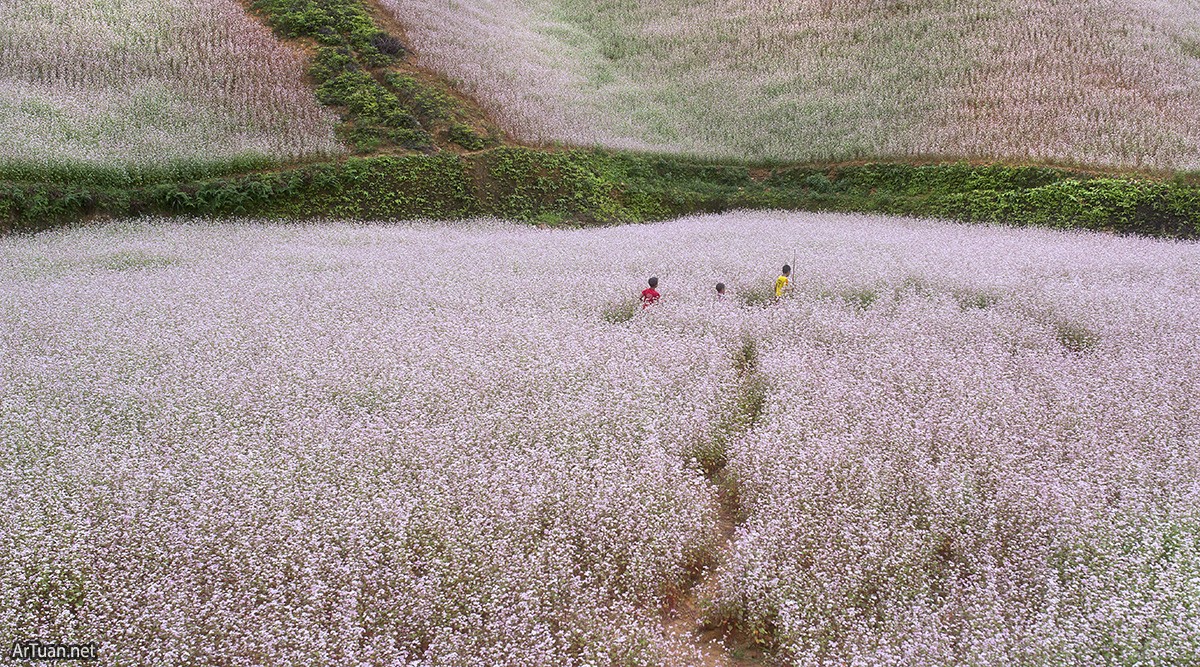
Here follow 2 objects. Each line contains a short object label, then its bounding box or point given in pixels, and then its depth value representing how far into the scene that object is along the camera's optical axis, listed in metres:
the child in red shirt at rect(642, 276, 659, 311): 12.76
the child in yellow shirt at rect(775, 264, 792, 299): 13.17
